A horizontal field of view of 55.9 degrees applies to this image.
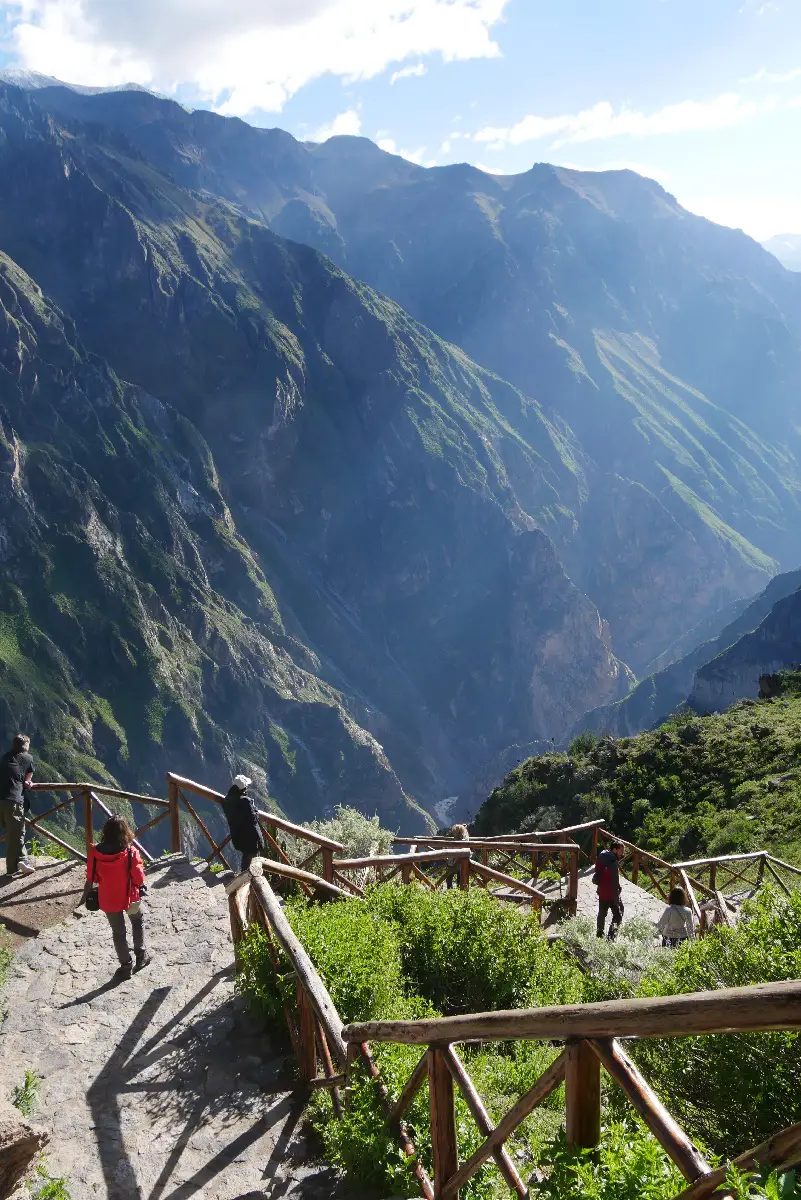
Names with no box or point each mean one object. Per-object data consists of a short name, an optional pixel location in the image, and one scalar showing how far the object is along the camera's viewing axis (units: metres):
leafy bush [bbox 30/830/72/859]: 10.25
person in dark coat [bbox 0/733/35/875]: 9.10
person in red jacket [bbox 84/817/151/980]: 6.73
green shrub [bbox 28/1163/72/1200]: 4.02
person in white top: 9.16
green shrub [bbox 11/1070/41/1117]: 4.91
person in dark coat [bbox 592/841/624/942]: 10.16
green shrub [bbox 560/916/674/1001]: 7.32
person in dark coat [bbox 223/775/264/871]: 8.26
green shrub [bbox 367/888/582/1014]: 6.46
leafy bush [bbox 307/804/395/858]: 14.97
